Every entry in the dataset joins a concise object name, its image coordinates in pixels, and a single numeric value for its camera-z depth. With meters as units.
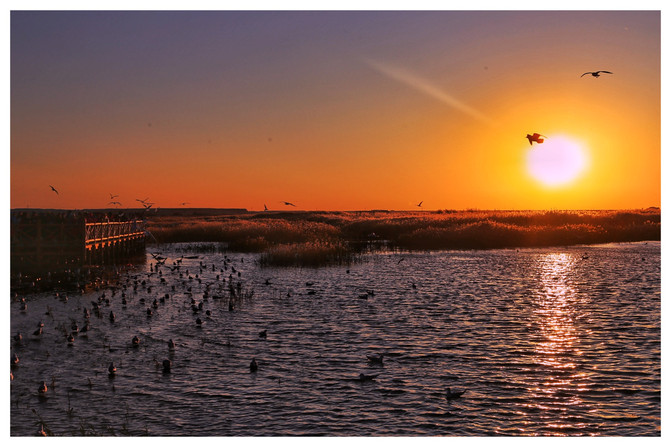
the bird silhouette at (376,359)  16.22
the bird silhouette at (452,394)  13.62
